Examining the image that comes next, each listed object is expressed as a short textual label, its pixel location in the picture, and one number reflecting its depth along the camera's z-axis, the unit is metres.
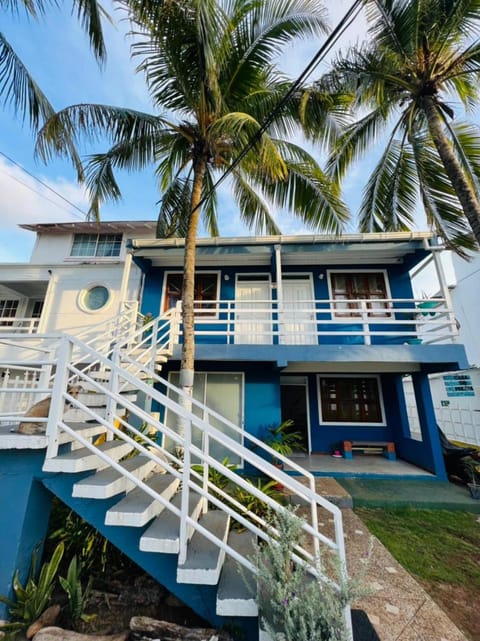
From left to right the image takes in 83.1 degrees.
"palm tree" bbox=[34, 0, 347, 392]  4.76
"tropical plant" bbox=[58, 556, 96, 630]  2.50
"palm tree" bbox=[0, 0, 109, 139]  4.98
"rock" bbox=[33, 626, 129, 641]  2.20
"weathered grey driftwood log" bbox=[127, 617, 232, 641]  2.14
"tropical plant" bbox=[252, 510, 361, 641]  1.67
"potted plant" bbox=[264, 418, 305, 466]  6.39
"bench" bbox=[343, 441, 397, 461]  7.91
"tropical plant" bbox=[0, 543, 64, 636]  2.38
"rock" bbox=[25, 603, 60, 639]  2.32
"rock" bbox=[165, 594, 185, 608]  2.71
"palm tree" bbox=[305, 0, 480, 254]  5.26
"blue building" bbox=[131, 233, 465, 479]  6.89
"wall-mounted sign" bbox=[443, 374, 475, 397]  12.06
